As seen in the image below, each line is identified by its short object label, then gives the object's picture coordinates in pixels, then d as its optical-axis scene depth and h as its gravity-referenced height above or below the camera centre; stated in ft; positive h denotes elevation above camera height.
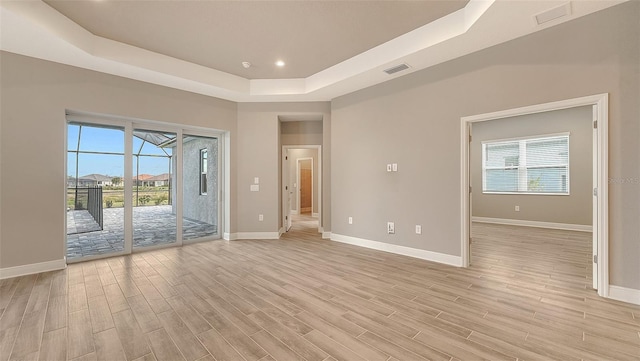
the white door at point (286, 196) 20.86 -1.39
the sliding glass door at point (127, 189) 13.32 -0.55
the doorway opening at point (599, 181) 8.59 -0.05
